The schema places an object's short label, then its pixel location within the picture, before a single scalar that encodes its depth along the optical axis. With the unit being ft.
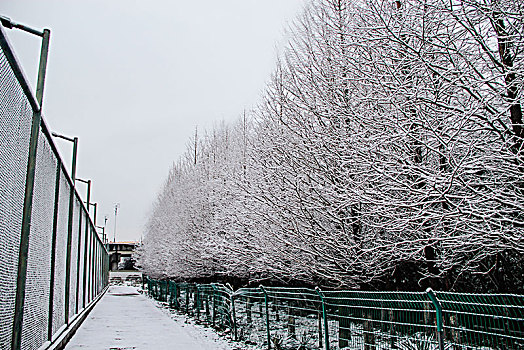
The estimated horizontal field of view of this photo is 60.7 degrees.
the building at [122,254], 282.36
